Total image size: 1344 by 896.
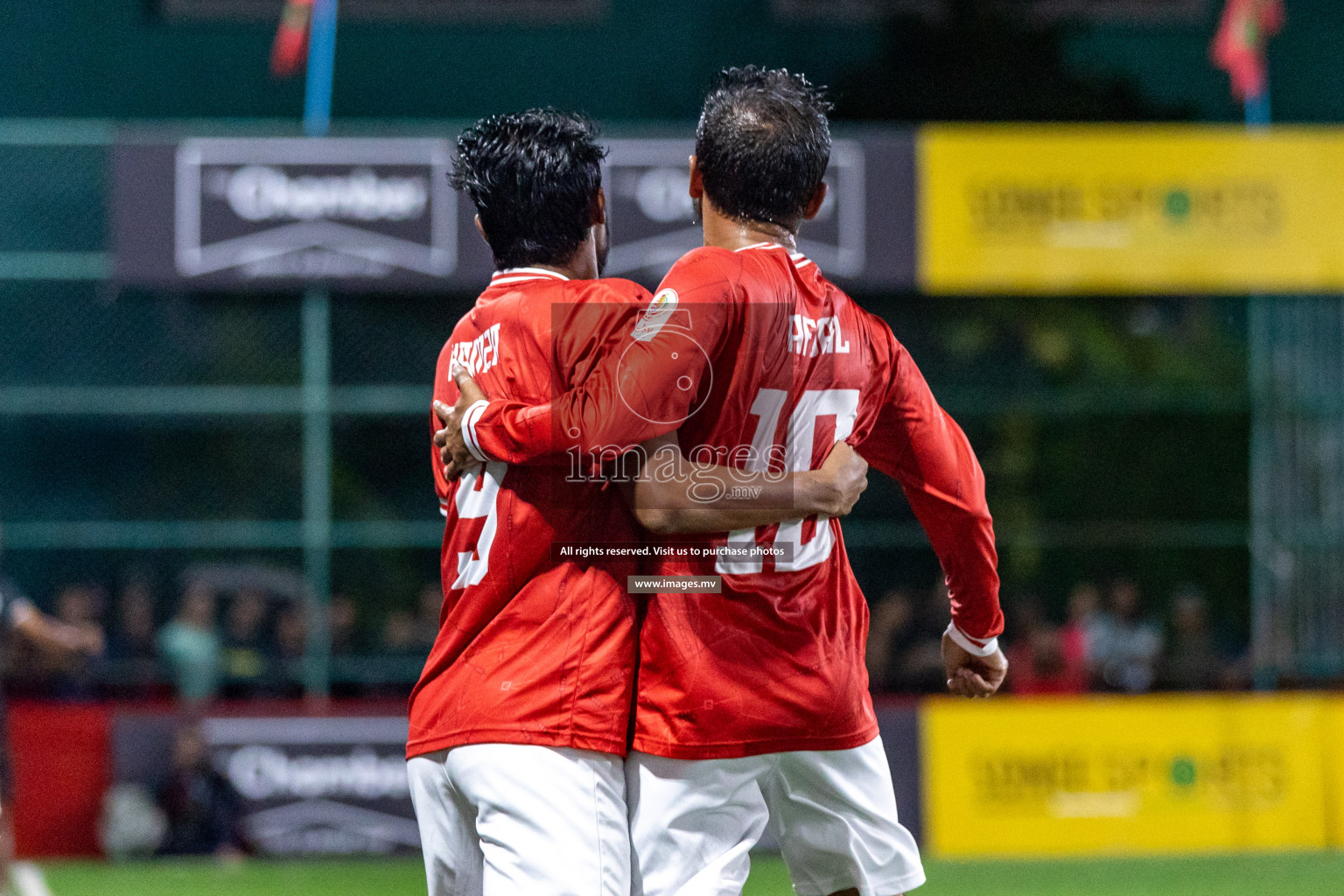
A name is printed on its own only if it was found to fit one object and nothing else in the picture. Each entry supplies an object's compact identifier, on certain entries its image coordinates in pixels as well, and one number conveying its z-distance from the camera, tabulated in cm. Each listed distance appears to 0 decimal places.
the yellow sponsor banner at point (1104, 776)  1828
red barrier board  1783
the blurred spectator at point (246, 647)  1962
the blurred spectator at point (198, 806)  1766
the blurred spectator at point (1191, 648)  2030
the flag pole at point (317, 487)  1962
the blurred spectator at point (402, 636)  2078
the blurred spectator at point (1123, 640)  2025
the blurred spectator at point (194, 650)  1972
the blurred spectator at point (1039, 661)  1978
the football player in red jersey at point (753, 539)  545
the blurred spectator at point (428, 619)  2044
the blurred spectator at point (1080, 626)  2080
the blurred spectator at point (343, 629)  2055
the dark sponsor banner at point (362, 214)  1808
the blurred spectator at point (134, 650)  1967
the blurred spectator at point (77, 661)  1892
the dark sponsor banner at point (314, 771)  1780
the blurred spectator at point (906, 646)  1981
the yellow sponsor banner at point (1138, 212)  1908
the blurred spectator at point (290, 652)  1967
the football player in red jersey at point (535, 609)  542
